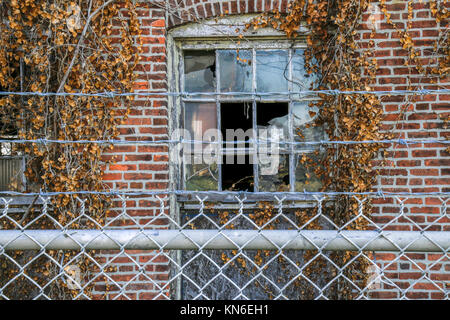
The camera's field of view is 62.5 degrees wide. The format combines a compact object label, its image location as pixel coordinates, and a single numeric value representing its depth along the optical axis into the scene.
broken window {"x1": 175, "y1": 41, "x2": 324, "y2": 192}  3.61
